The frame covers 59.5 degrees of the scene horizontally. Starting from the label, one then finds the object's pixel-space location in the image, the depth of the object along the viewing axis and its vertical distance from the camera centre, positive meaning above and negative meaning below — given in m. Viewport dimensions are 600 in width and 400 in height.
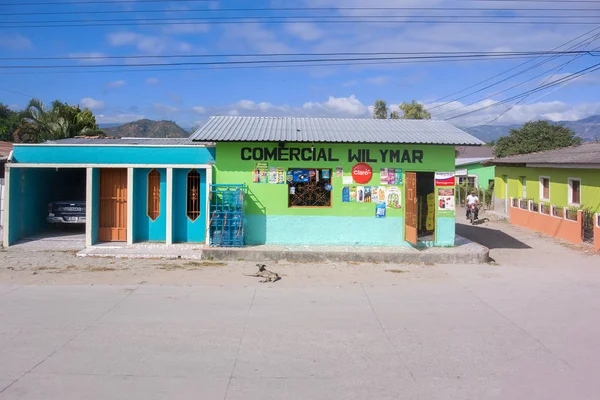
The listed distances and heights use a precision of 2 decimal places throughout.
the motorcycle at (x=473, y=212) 23.06 -0.39
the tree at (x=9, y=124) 38.22 +5.80
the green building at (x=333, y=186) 13.85 +0.45
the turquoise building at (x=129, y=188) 14.03 +0.39
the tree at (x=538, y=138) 40.91 +5.19
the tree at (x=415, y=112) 38.91 +6.80
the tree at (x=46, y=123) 23.52 +3.60
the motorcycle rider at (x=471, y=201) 23.23 +0.09
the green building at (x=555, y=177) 17.17 +1.05
